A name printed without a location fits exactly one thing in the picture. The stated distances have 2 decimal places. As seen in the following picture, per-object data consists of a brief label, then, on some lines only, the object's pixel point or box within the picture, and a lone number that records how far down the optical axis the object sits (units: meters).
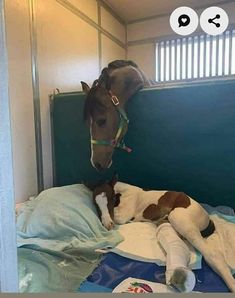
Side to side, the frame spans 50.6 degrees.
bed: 0.79
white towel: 0.85
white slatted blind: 2.20
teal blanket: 0.75
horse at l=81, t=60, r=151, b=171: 1.36
